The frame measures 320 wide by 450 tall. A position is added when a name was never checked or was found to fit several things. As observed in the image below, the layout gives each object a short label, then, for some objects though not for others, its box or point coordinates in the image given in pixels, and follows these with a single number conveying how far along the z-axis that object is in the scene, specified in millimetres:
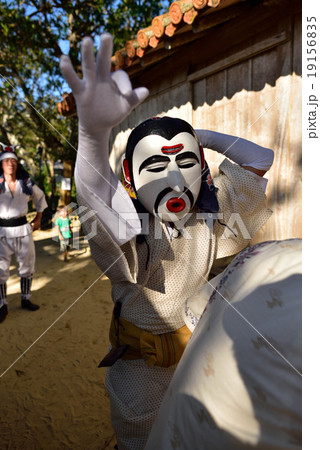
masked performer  1312
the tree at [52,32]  7758
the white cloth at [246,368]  529
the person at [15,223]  3652
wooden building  2219
